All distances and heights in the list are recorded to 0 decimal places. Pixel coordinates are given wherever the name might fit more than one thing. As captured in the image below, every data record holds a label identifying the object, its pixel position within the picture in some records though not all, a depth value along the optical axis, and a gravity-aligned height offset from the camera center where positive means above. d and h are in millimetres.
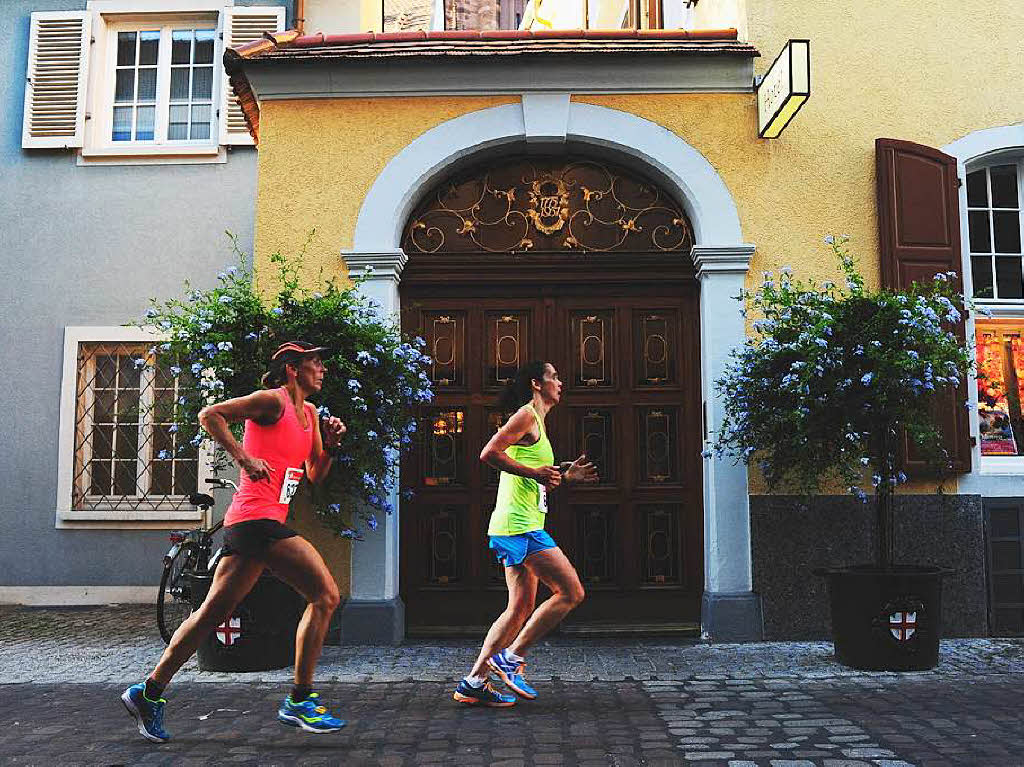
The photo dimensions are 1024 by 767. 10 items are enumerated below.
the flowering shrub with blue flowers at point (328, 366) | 6121 +637
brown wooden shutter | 7062 +1834
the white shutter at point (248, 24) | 10555 +4843
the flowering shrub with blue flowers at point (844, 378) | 5809 +535
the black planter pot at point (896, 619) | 5801 -920
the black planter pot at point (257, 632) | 5977 -1026
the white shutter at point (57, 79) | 10328 +4170
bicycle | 7117 -731
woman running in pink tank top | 4367 -410
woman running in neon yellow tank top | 4949 -446
